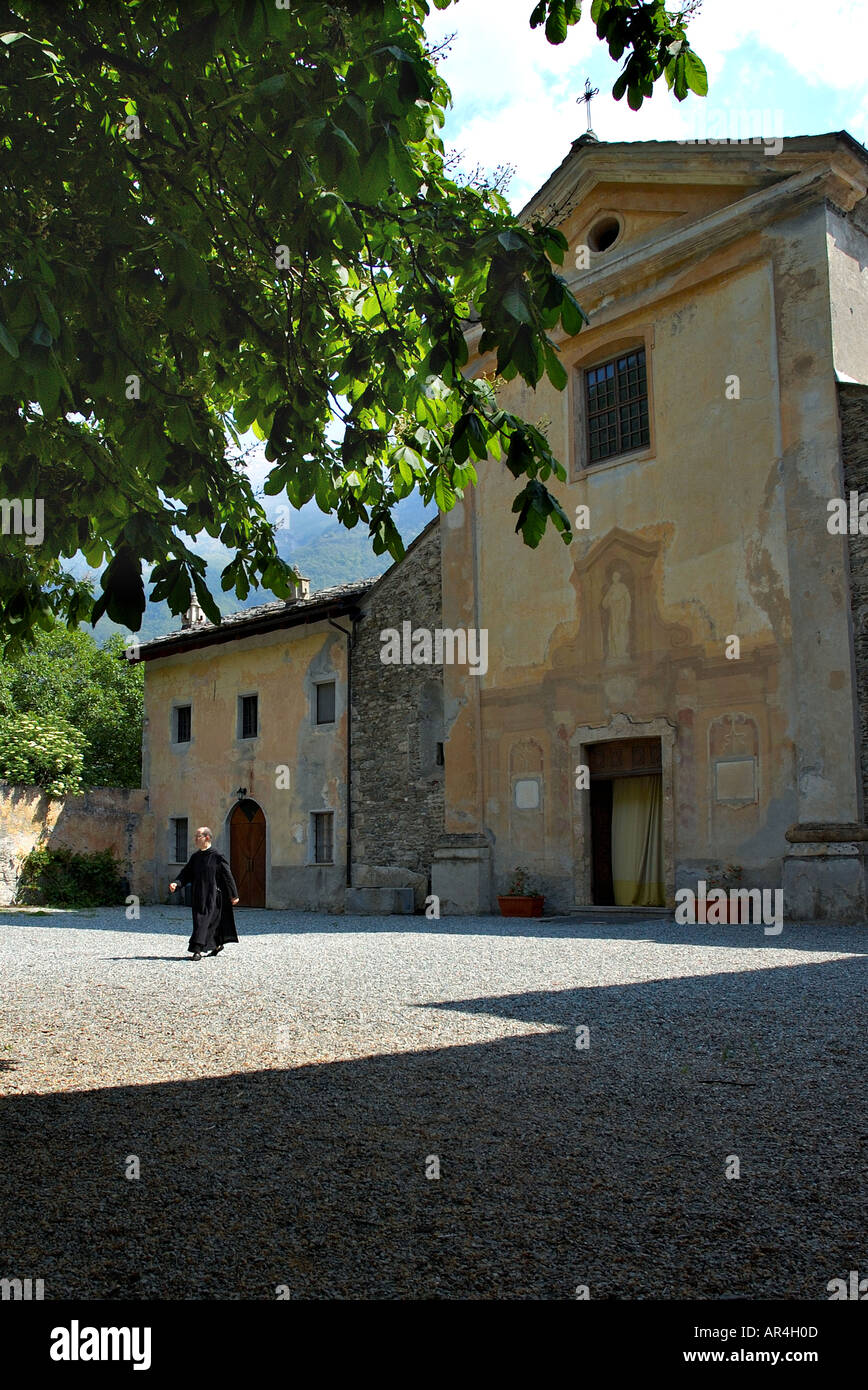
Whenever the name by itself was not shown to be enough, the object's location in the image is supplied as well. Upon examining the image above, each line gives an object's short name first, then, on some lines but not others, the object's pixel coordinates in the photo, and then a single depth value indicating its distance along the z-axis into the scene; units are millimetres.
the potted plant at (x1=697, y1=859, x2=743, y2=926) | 14008
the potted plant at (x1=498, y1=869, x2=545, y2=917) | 16328
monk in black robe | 11234
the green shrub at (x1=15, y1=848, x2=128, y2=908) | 23375
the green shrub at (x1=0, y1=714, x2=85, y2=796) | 30469
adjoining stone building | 19438
